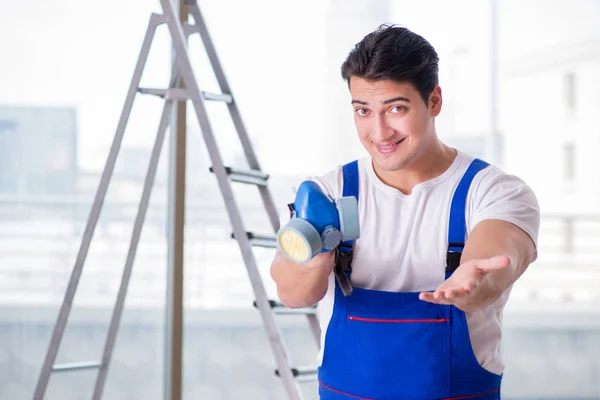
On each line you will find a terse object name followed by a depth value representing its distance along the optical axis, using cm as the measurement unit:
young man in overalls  236
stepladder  311
